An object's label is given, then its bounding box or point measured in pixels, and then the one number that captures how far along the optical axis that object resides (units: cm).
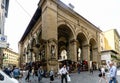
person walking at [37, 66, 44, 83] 754
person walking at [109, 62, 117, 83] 439
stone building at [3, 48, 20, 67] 4239
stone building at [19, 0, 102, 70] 1098
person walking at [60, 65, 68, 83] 631
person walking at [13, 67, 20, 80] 614
